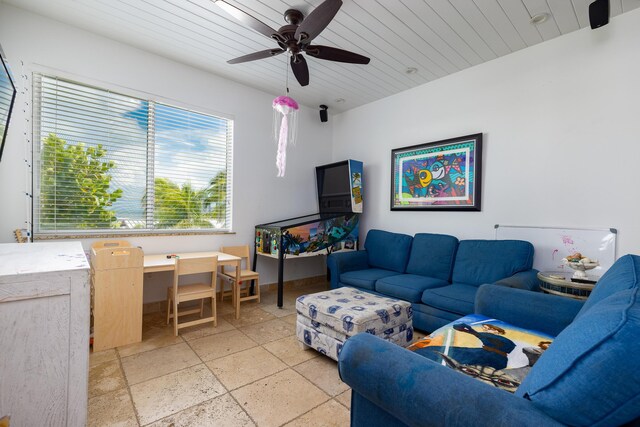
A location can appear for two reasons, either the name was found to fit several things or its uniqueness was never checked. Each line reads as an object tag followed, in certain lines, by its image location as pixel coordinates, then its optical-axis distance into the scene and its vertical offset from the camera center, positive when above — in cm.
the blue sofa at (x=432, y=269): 254 -61
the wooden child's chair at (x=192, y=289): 255 -79
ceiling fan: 190 +134
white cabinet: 89 -46
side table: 197 -51
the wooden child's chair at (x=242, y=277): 339 -81
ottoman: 204 -82
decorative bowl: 206 -38
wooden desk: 259 -53
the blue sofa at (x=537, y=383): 62 -48
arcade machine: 350 -20
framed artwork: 318 +47
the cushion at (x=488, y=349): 122 -69
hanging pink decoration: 274 +88
